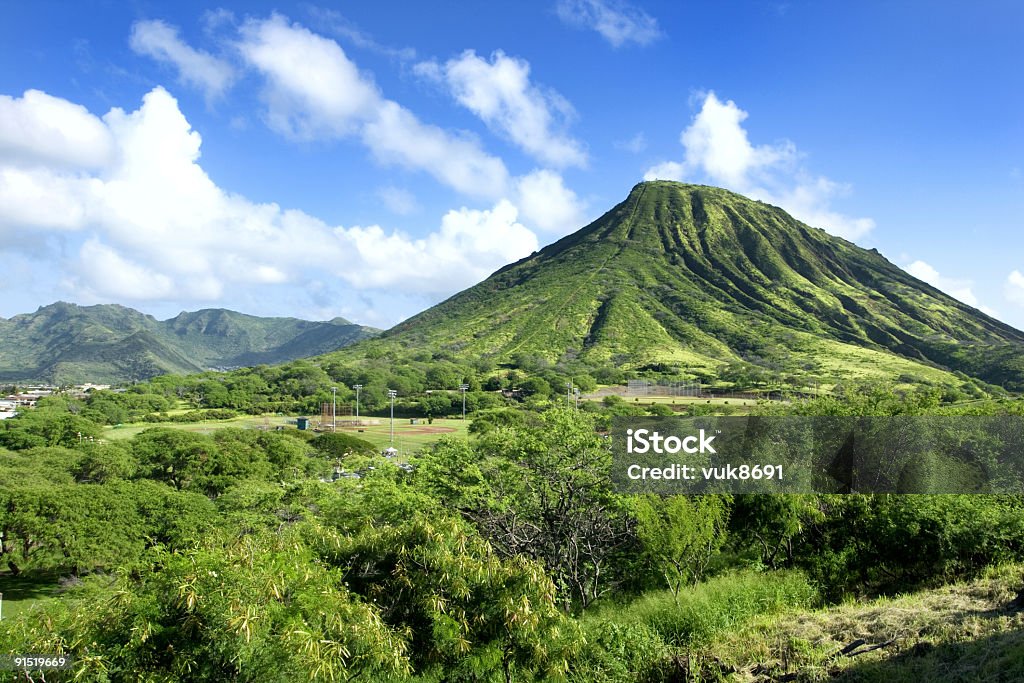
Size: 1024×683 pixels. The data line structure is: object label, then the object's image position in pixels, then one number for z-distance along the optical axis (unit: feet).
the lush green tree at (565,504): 54.29
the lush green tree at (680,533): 52.75
